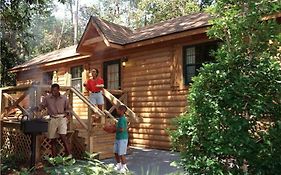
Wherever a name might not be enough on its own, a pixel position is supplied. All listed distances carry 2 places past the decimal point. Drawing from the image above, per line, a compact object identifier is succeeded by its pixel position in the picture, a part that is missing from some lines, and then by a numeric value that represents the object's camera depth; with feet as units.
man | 24.99
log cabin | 30.66
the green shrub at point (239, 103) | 14.28
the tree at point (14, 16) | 34.40
